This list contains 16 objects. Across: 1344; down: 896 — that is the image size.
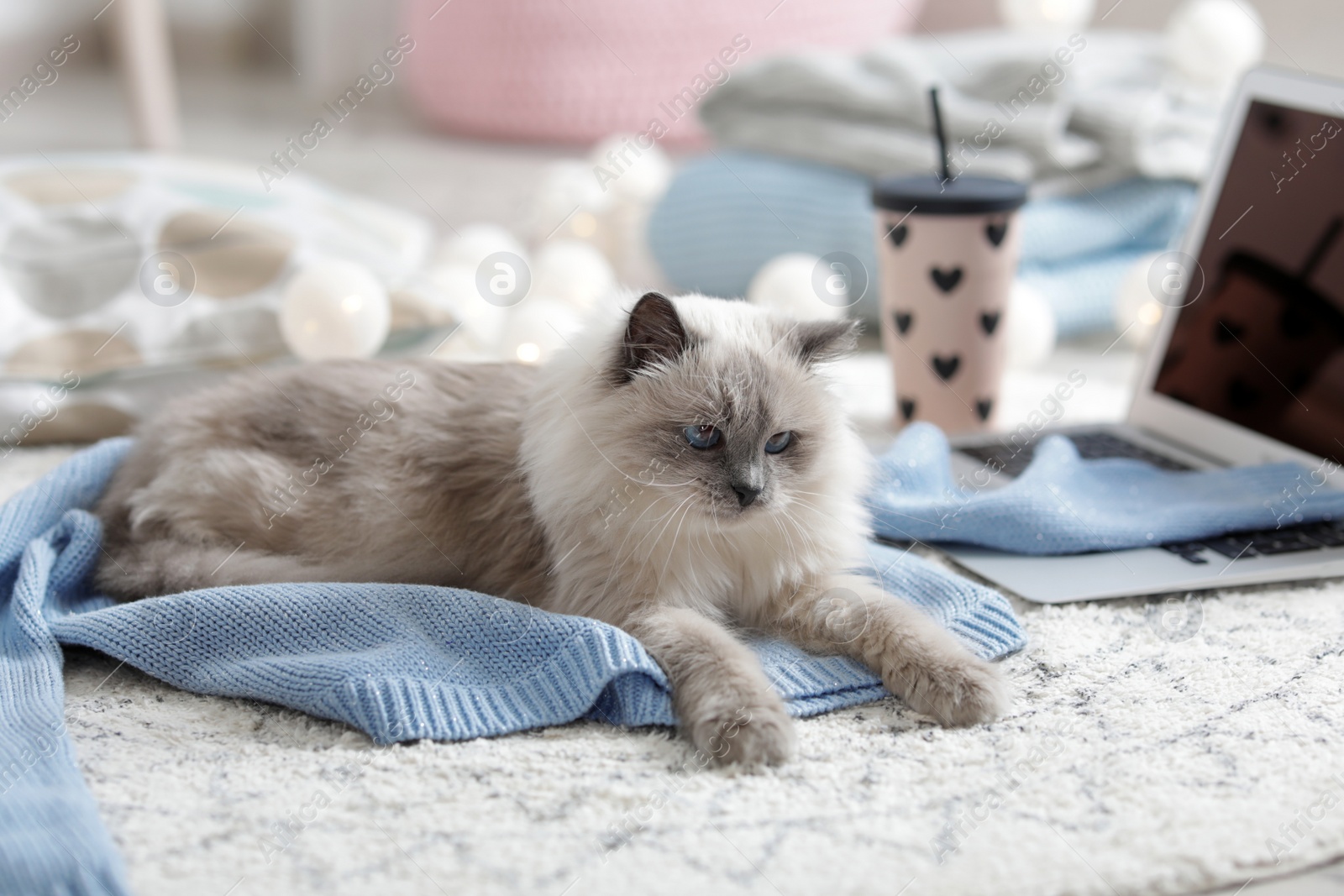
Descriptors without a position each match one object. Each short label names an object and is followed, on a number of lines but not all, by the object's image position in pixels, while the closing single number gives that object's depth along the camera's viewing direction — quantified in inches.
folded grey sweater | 97.1
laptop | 58.1
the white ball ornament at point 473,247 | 99.5
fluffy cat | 46.9
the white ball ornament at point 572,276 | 90.5
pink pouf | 155.9
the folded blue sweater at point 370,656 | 43.8
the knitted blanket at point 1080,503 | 59.2
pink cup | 76.7
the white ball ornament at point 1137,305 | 90.9
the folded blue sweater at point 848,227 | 99.7
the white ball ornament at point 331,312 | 75.8
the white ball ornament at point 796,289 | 86.4
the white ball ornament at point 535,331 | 77.9
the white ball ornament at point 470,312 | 88.4
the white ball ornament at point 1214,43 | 97.0
